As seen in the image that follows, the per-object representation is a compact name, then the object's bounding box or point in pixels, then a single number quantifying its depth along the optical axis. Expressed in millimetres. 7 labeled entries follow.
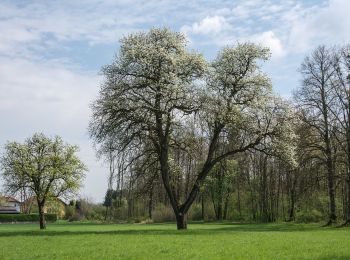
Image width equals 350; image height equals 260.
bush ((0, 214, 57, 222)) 84750
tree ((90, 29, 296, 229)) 36438
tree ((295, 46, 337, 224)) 43188
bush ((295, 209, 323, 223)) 51781
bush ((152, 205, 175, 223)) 70938
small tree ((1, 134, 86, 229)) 47312
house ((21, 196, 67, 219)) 50156
